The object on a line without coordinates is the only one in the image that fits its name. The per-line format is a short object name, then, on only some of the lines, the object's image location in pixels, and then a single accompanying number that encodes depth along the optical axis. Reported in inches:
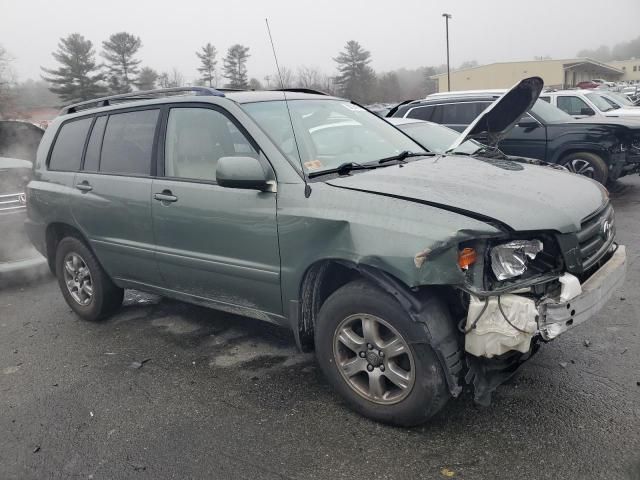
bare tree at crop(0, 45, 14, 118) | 1455.5
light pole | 1779.0
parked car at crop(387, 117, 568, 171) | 273.4
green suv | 101.2
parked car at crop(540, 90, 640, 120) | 466.0
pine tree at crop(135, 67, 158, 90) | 1888.9
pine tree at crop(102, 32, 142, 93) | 2062.0
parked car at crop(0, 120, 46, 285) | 226.8
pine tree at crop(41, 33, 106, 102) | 2017.7
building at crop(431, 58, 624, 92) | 2173.7
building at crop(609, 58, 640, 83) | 3427.7
